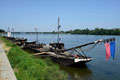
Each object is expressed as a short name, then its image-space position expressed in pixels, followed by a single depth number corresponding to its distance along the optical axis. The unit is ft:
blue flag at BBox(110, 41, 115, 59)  28.81
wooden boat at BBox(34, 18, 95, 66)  35.78
